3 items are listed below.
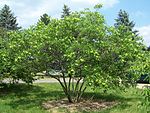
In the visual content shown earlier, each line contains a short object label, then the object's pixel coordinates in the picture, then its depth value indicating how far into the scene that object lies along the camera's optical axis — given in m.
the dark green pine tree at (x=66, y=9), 29.49
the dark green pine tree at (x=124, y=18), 24.44
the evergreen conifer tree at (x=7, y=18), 27.01
